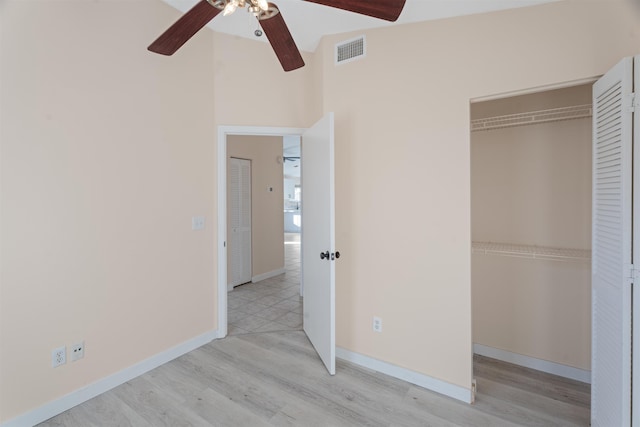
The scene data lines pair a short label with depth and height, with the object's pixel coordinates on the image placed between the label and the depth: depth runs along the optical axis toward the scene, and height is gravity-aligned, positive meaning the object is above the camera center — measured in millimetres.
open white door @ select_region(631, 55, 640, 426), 1345 -176
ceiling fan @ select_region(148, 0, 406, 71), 1245 +869
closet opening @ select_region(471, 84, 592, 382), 2205 -182
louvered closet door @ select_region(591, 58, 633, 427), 1388 -212
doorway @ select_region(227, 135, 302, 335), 3740 -615
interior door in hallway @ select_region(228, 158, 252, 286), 4539 -191
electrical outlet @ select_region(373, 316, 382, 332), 2381 -929
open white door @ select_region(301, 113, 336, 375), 2270 -253
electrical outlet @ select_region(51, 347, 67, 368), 1889 -937
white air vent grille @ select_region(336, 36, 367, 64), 2398 +1292
